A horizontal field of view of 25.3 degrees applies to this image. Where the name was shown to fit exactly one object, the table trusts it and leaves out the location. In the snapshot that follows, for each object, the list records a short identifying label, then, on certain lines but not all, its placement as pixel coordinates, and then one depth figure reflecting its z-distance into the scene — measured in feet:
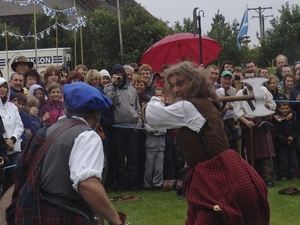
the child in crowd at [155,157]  34.04
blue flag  63.82
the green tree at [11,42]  104.89
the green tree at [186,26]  108.27
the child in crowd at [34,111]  29.79
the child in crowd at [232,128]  32.94
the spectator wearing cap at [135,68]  40.66
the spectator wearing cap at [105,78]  36.19
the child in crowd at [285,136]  35.86
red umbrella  39.42
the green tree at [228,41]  96.94
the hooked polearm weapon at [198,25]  34.51
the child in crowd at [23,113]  28.78
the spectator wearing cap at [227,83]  34.60
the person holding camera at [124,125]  33.32
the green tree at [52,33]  97.81
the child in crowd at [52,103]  29.97
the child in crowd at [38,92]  32.09
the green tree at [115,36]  92.73
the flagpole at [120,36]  85.82
